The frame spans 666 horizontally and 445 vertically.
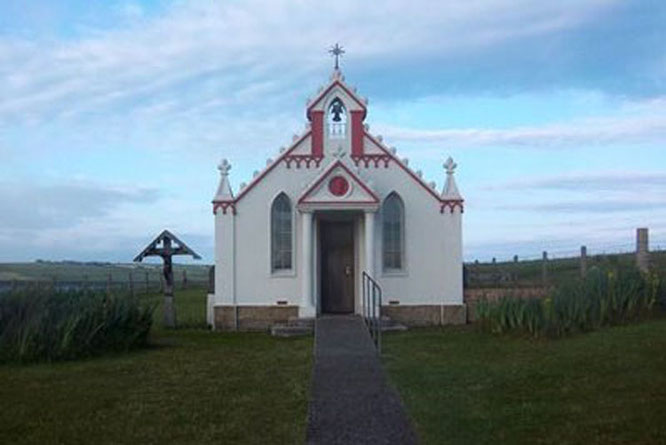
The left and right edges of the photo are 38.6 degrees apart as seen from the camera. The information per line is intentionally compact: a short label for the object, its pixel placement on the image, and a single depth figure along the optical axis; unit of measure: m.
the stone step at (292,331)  22.93
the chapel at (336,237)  24.66
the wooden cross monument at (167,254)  24.75
